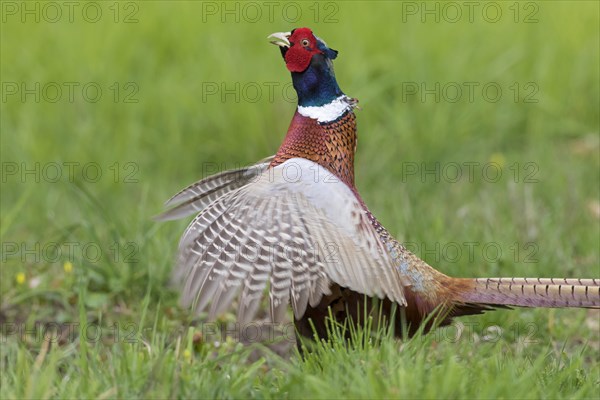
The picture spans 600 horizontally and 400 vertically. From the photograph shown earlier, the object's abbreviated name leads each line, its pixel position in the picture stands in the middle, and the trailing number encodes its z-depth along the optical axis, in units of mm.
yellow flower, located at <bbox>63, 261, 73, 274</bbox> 8961
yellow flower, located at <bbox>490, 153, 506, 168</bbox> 11914
